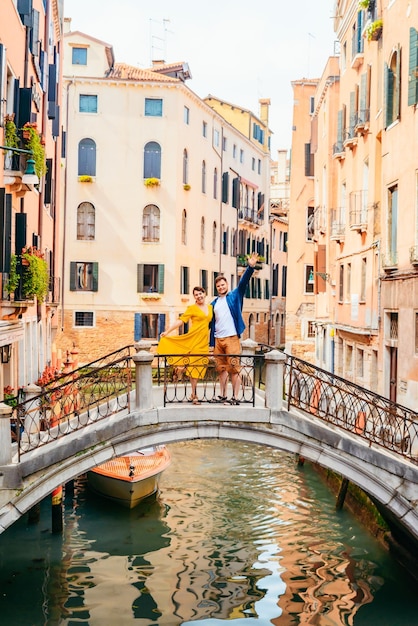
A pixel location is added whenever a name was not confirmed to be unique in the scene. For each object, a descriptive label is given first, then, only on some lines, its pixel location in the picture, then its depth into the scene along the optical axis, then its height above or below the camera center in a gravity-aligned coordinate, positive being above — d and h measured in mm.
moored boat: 17812 -3775
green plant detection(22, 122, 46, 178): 14795 +2733
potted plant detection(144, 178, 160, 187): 36781 +4971
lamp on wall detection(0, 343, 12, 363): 14945 -1004
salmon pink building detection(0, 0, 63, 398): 14109 +2310
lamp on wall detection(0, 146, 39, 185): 13844 +1961
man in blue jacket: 11734 -501
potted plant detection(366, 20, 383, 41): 19609 +6261
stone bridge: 11406 -1922
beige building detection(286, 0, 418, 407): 16797 +2440
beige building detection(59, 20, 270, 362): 36688 +4133
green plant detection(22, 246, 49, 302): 15495 +427
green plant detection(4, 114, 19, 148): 14109 +2715
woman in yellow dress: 11727 -620
